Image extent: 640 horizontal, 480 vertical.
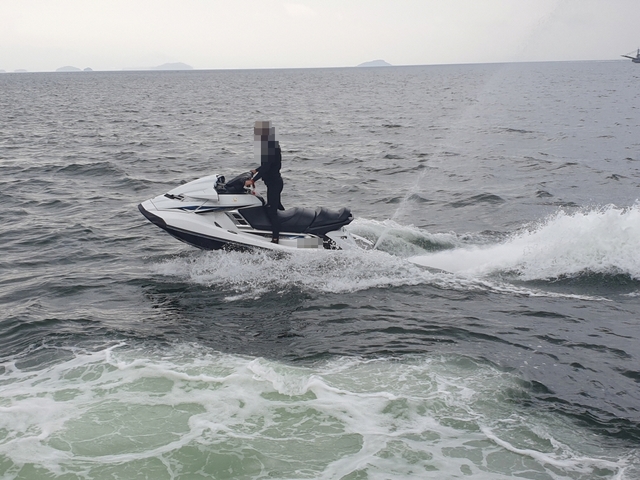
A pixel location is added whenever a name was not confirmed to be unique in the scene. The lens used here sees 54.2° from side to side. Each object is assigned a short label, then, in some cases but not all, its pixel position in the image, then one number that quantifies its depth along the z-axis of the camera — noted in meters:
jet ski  9.98
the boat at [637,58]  149.71
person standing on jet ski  9.76
